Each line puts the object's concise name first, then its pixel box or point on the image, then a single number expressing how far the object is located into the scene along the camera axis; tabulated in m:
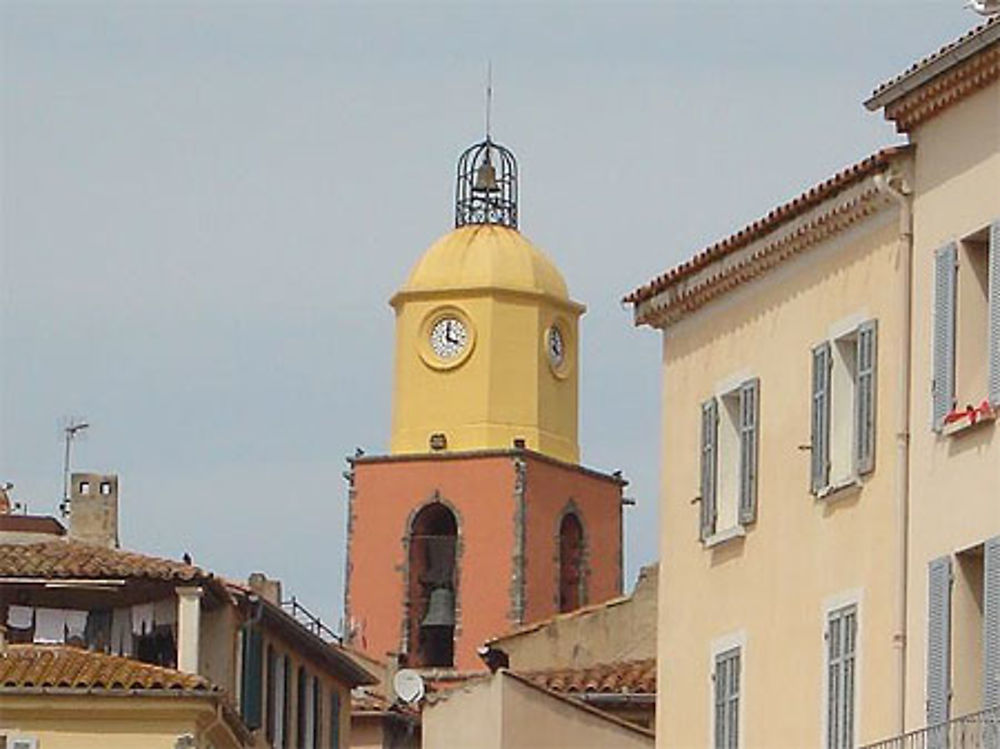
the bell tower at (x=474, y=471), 117.69
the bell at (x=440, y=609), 117.50
